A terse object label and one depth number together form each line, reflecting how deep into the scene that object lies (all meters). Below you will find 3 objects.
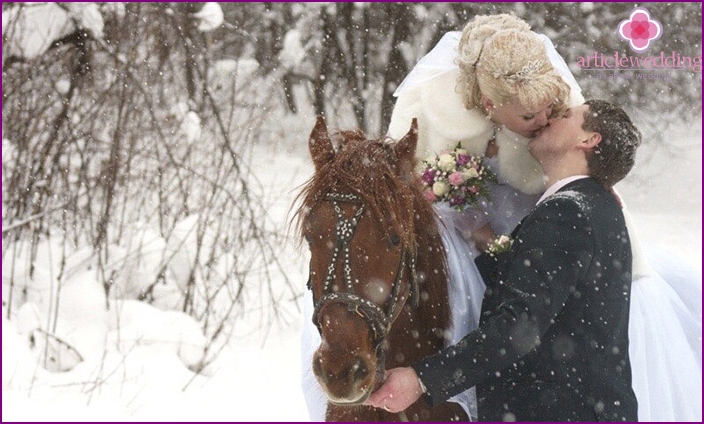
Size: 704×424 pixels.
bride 6.49
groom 6.20
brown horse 6.14
